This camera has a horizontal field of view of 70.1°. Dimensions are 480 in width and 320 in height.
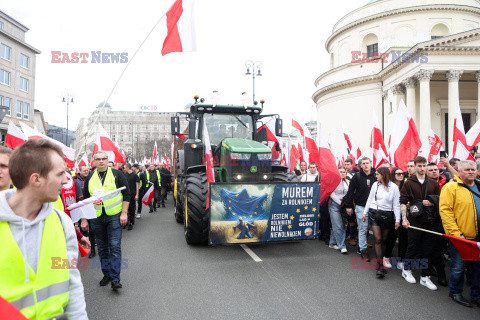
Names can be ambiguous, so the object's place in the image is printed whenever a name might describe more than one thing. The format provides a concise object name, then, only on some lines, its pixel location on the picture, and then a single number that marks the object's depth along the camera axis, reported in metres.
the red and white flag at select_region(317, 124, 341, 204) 7.14
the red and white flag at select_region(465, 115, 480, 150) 8.03
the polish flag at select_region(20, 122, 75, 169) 5.91
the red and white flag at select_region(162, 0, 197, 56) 7.47
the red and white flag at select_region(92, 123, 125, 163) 9.65
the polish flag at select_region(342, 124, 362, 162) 13.30
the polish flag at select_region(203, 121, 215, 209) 6.38
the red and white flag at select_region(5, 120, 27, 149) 6.94
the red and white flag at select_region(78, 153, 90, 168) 10.74
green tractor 6.89
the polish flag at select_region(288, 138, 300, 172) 13.77
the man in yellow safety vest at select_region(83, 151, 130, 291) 4.88
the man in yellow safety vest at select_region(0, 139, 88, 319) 1.61
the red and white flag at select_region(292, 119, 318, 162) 9.88
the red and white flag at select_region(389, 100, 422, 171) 8.66
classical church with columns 27.36
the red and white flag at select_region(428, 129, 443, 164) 10.41
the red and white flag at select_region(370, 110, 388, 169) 9.70
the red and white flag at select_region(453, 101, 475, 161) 7.71
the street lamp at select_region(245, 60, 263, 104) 21.17
